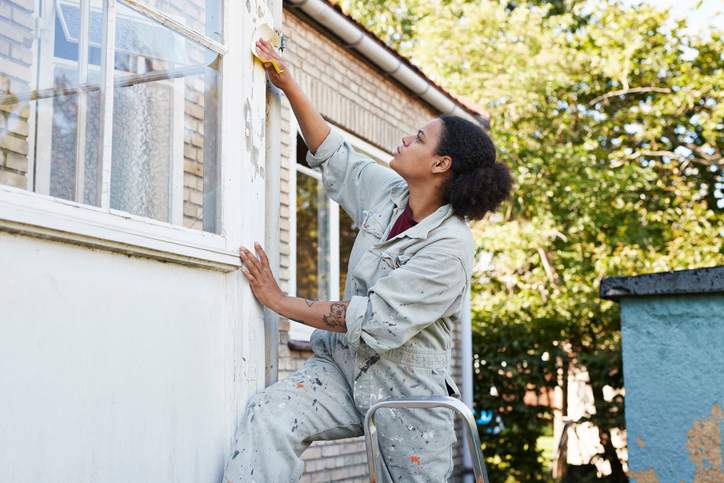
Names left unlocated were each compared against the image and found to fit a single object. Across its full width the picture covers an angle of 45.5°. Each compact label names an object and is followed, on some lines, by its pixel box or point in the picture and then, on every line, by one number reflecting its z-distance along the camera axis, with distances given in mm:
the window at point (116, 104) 1876
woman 2361
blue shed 4574
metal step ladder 2145
